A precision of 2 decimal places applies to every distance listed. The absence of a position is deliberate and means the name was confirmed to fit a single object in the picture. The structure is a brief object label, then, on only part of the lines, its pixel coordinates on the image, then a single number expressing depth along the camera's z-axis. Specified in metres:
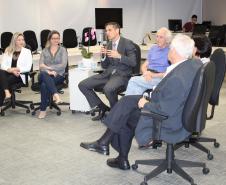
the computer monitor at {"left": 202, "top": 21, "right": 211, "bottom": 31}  12.90
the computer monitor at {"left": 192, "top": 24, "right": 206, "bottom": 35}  11.25
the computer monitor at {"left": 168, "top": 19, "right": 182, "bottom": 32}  12.08
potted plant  5.29
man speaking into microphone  4.80
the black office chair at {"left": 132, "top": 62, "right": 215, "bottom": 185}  2.69
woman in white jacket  5.23
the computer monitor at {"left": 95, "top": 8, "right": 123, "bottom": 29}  9.95
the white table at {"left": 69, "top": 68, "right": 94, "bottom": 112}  5.20
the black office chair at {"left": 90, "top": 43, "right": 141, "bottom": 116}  4.90
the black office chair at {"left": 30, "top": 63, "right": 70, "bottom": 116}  5.27
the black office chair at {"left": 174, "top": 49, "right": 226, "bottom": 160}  3.54
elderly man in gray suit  2.73
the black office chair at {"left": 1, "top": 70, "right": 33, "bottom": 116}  5.33
